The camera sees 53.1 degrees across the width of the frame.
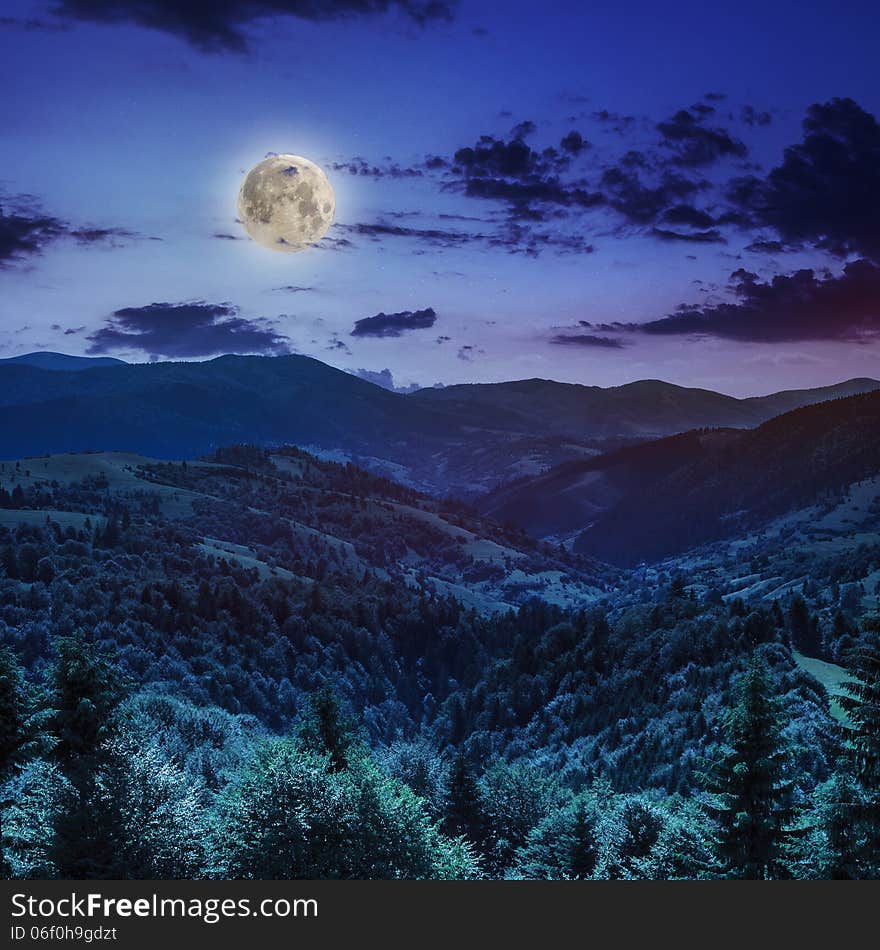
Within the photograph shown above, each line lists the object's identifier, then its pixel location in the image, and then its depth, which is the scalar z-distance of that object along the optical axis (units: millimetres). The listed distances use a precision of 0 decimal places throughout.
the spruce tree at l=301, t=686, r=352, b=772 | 66562
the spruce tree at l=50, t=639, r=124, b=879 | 40062
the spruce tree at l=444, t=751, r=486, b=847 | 70812
